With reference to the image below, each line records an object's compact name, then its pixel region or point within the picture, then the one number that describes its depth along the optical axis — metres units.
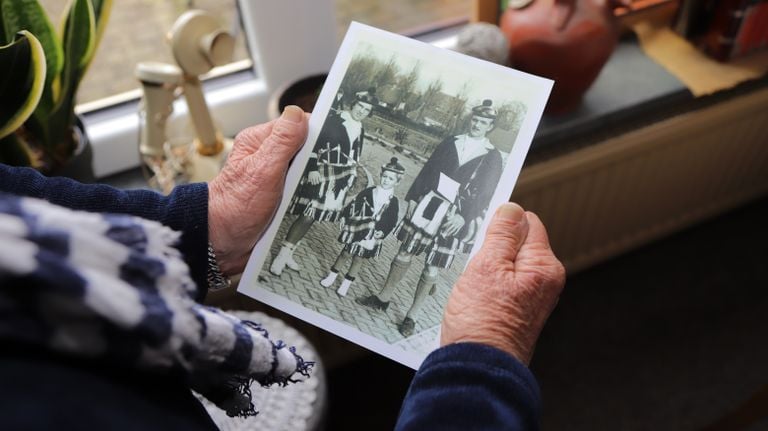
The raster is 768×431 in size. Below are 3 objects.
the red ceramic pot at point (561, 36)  0.90
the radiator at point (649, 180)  1.07
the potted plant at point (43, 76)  0.65
